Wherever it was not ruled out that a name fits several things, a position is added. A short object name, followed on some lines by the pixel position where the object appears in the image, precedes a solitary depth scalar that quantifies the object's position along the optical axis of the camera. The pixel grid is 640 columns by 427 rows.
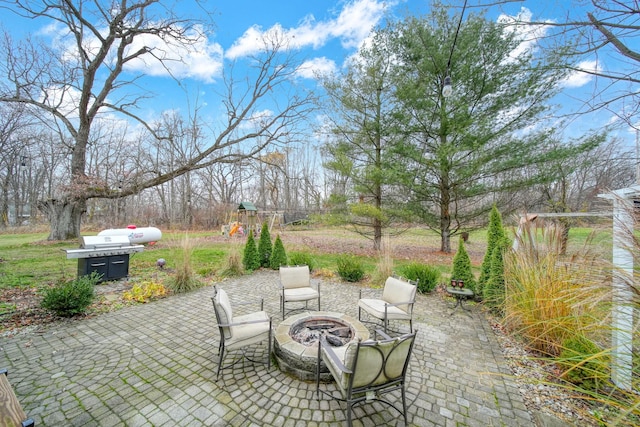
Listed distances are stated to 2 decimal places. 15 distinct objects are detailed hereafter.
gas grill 5.21
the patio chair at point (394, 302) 3.25
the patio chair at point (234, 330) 2.49
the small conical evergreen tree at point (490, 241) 4.59
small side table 4.24
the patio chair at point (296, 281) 4.05
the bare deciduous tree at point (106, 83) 8.82
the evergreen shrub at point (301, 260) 6.45
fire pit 2.43
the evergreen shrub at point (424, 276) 5.22
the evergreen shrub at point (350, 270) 6.03
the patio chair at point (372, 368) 1.76
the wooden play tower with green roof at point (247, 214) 14.55
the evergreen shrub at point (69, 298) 3.72
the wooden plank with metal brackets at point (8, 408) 1.43
